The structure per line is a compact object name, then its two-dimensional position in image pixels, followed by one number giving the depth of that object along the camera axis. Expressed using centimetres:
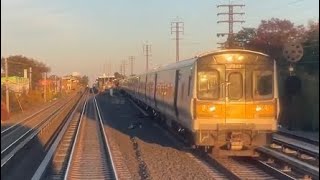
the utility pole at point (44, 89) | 8538
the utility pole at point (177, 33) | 6591
